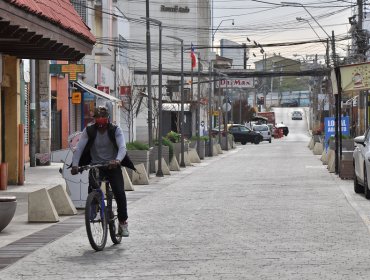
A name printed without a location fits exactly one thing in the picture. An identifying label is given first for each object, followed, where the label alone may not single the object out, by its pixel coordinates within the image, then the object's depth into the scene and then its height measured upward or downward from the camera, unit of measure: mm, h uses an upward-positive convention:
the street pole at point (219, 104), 91850 +1362
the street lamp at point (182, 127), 41312 -480
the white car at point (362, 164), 20906 -1079
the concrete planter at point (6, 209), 14516 -1339
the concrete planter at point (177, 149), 41909 -1409
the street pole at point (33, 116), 37062 +57
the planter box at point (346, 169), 29109 -1599
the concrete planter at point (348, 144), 35400 -1037
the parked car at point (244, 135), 86875 -1677
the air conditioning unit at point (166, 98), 95675 +1815
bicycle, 12219 -1222
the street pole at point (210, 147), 55906 -1769
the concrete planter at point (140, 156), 30578 -1221
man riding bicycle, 12938 -420
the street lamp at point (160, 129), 33188 -461
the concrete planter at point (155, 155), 34844 -1398
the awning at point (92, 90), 49491 +1344
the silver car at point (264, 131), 94125 -1448
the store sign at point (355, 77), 28703 +1125
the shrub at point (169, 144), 38219 -1056
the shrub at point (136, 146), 30898 -916
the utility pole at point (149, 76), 33750 +1363
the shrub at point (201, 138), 52738 -1182
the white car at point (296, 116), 167750 -73
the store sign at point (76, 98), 47938 +923
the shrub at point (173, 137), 44656 -924
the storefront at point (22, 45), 15920 +1502
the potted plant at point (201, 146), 51594 -1557
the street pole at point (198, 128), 51606 -706
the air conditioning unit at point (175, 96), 99938 +2077
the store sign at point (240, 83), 105938 +3822
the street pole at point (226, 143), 68788 -1872
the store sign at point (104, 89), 56988 +1648
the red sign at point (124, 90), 61759 +1669
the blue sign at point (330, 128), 43356 -554
